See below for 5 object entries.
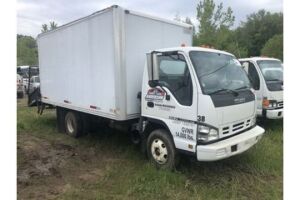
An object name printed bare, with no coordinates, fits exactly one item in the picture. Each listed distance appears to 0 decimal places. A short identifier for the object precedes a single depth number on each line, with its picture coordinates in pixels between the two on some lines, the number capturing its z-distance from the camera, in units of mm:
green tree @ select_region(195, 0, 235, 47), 16073
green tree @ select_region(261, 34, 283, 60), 25099
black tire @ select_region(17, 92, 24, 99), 14599
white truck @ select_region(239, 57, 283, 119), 5972
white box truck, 3625
